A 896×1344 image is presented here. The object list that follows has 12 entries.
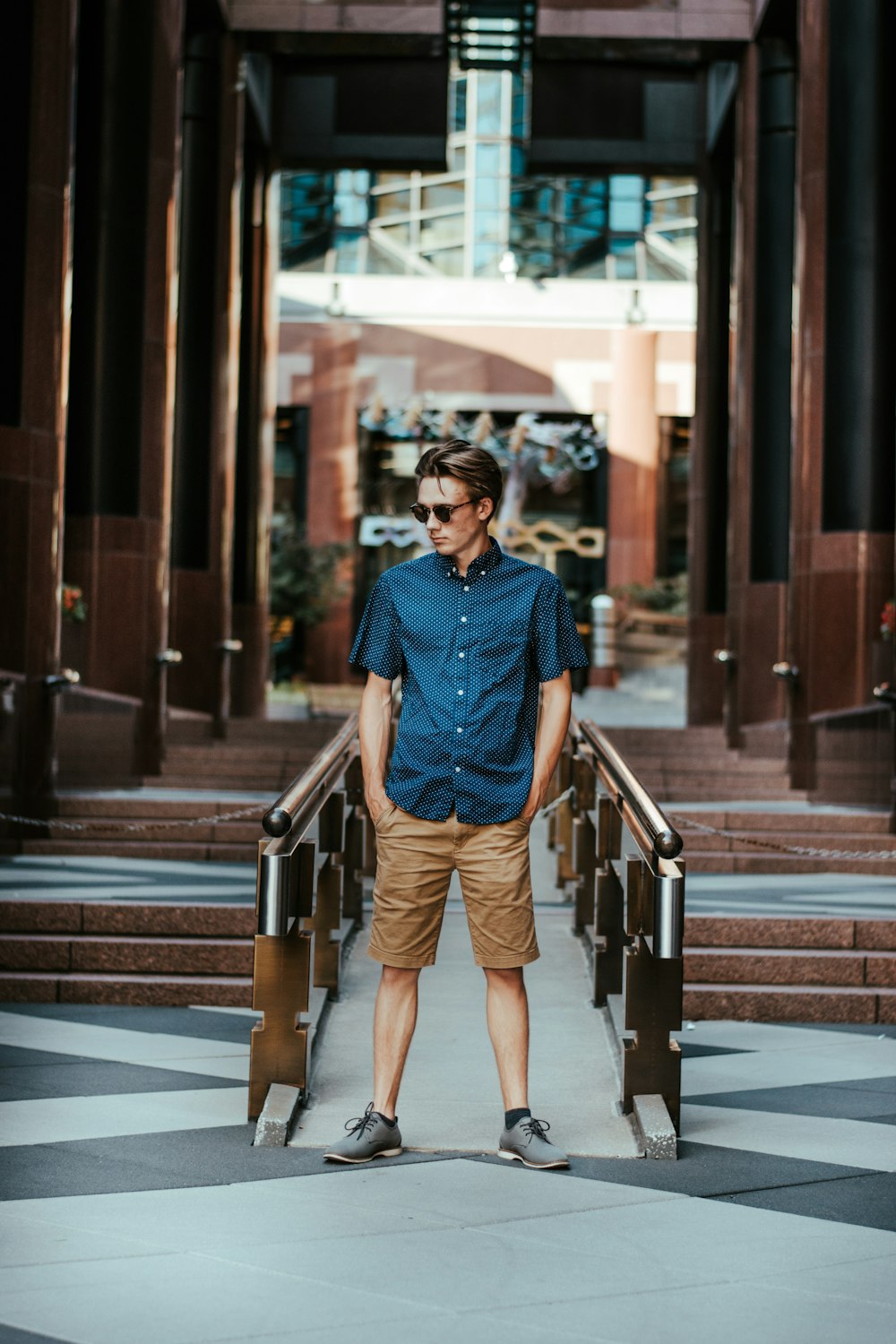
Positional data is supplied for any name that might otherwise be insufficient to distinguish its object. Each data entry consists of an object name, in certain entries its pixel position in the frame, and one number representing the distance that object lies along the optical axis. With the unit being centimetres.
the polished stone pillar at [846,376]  1430
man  478
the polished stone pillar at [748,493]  1888
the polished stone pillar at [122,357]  1512
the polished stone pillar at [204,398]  1950
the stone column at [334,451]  4288
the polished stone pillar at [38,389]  1127
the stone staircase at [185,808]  1095
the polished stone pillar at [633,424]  4278
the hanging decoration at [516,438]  3869
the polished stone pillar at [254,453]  2377
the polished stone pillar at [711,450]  2298
